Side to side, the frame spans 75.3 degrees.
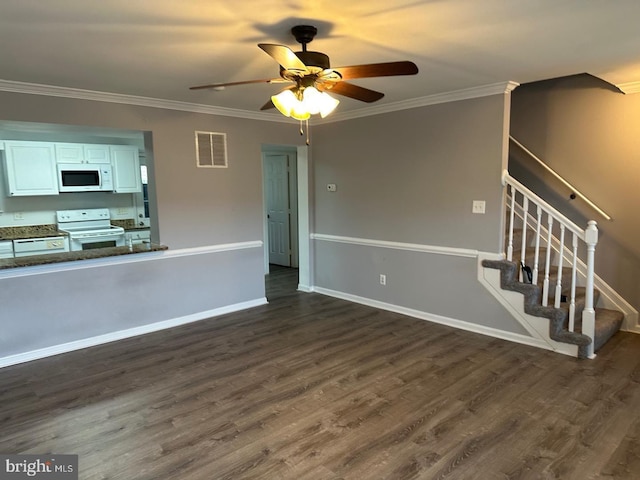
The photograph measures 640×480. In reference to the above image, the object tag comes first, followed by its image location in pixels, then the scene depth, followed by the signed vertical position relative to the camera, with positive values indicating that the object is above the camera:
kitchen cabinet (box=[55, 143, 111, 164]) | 5.59 +0.60
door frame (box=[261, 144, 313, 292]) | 5.65 -0.38
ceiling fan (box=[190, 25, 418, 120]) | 2.08 +0.63
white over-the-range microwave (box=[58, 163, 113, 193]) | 5.63 +0.27
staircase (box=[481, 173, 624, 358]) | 3.52 -1.01
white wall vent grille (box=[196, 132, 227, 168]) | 4.53 +0.49
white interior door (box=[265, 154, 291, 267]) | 7.12 -0.25
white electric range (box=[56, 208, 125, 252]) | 5.68 -0.47
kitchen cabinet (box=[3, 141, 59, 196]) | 5.25 +0.38
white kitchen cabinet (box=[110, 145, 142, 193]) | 6.07 +0.40
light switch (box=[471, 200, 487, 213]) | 4.01 -0.16
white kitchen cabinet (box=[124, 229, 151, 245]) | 6.21 -0.60
